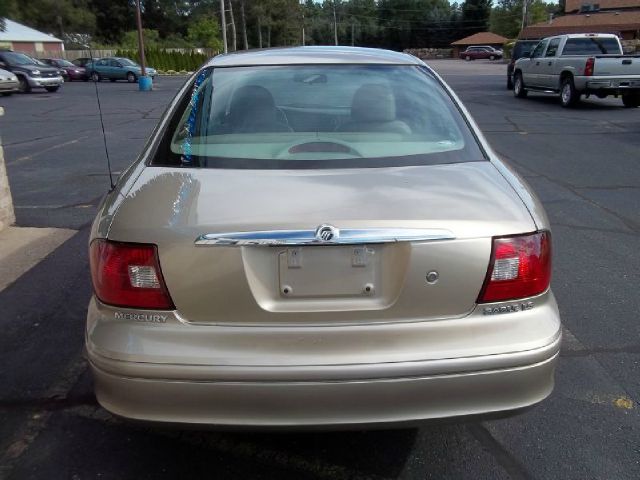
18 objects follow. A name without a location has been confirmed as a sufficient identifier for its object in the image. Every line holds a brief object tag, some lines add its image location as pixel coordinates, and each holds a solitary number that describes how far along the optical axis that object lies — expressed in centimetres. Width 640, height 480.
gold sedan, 212
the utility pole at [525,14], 6302
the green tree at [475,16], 9988
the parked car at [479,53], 6600
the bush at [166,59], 4888
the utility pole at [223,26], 4305
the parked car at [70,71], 4006
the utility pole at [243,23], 7331
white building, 5478
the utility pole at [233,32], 6460
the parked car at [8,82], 2486
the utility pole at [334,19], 9519
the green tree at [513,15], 8494
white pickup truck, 1577
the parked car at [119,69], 3769
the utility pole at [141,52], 2943
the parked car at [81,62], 4200
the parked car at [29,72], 2744
